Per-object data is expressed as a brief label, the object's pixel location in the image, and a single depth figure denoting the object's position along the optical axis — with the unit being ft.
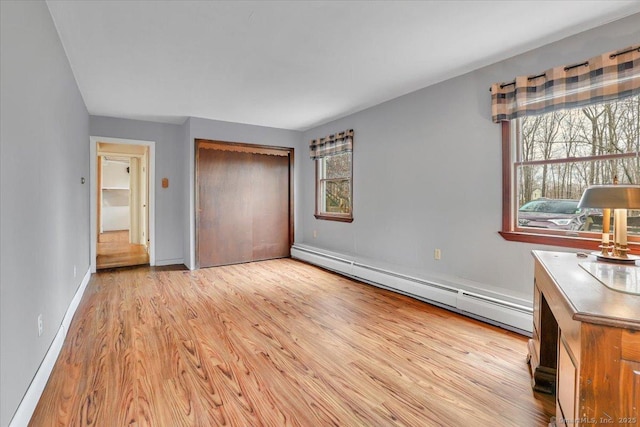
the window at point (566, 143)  7.29
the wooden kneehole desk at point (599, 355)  3.24
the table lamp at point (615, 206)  5.19
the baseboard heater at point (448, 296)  8.58
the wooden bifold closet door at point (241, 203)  16.67
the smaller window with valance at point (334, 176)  15.81
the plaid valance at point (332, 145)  15.47
